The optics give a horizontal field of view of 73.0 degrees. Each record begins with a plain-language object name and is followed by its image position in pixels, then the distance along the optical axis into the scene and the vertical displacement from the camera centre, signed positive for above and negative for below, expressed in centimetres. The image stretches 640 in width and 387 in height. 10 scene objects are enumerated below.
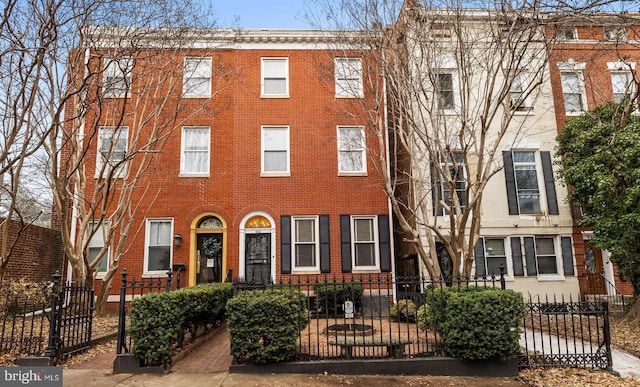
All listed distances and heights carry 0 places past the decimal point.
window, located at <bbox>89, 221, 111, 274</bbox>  1410 +59
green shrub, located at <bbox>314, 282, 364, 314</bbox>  1231 -101
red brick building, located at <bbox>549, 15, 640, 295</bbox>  1468 +595
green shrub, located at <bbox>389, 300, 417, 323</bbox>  1095 -134
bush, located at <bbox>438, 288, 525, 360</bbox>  682 -107
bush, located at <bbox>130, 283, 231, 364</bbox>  677 -92
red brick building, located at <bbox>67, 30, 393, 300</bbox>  1435 +299
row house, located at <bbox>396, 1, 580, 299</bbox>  1434 +170
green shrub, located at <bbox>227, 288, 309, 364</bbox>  673 -103
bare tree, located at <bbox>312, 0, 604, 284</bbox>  957 +469
